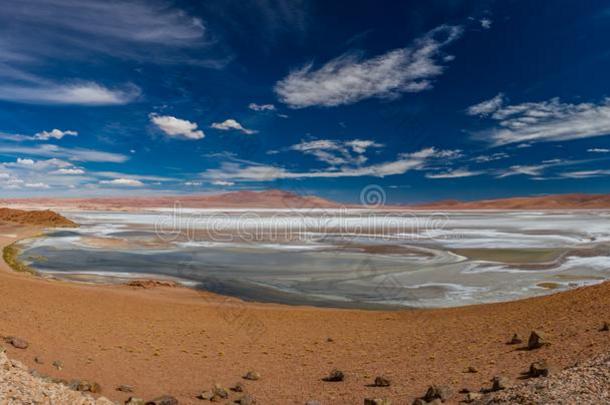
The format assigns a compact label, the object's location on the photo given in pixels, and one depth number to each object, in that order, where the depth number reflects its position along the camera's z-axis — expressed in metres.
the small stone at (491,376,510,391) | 5.90
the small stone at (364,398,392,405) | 5.65
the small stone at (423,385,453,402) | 5.99
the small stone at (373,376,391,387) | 6.90
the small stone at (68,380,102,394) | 6.35
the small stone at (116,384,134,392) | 6.84
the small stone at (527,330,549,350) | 7.53
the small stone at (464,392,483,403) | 5.75
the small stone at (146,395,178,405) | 6.15
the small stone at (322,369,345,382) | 7.36
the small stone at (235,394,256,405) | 6.38
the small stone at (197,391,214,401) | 6.59
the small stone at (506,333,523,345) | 8.20
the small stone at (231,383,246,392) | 7.03
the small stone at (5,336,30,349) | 8.12
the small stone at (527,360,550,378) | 6.09
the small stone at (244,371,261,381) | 7.60
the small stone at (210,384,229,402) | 6.65
